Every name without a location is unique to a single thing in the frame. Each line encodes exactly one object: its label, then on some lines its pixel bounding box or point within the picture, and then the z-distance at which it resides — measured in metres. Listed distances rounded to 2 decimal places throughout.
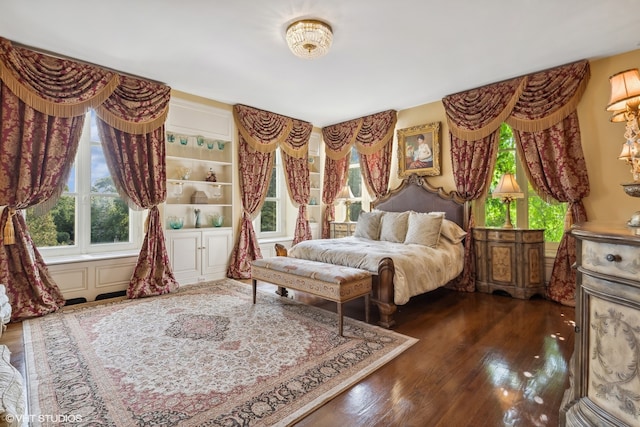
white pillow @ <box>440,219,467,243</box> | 4.10
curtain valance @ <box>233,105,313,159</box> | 5.05
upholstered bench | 2.74
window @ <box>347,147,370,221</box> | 6.14
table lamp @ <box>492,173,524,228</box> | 3.85
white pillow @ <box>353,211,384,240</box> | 4.56
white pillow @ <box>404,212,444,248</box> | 3.87
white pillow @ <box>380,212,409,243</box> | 4.24
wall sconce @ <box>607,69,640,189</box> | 1.70
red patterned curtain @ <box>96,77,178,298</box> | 3.83
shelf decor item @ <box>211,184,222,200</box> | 5.11
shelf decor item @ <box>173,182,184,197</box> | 4.61
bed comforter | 3.07
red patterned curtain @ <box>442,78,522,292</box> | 4.09
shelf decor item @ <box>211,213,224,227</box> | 4.97
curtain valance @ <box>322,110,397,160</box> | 5.36
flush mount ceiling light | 2.77
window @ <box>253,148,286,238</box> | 5.83
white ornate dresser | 1.25
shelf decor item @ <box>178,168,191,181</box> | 4.75
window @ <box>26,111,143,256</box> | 3.68
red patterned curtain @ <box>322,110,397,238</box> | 5.39
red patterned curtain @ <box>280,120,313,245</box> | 5.73
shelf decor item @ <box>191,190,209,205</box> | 4.73
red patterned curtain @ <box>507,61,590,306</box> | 3.57
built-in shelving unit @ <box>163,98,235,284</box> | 4.48
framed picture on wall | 4.83
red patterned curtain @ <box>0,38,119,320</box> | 3.12
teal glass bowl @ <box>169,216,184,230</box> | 4.48
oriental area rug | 1.72
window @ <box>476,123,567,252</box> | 4.04
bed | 2.97
